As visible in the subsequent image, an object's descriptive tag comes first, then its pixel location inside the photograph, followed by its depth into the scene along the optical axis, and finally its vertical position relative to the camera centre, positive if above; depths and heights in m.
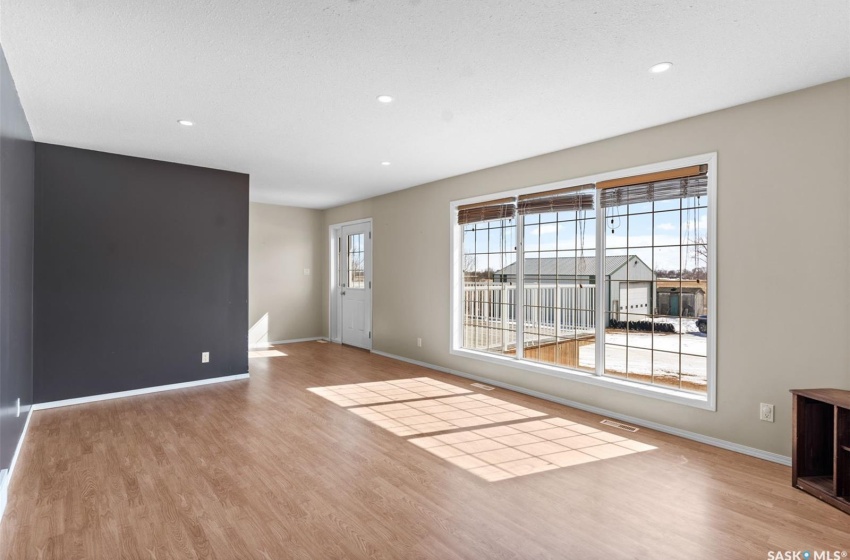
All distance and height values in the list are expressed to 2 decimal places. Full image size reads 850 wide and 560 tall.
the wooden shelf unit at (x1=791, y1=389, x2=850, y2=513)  2.60 -0.96
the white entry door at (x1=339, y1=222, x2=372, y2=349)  7.34 -0.11
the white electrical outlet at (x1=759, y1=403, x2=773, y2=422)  3.04 -0.92
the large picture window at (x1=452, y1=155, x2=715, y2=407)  3.55 +0.01
